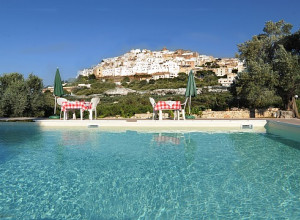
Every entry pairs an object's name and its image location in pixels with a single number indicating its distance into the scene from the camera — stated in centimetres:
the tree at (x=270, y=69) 1159
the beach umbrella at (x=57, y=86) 1119
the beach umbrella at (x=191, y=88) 1077
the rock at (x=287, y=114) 1169
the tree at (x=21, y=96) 1155
